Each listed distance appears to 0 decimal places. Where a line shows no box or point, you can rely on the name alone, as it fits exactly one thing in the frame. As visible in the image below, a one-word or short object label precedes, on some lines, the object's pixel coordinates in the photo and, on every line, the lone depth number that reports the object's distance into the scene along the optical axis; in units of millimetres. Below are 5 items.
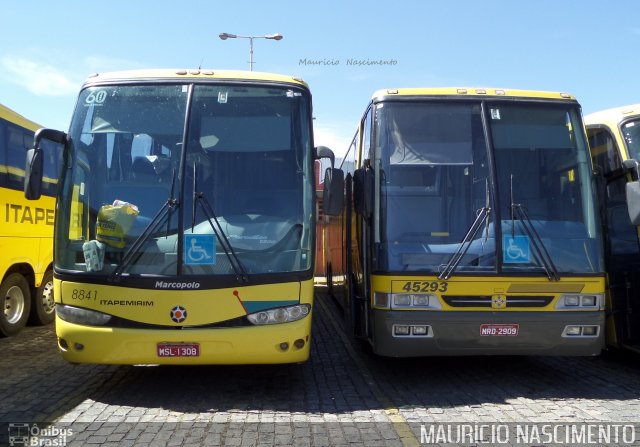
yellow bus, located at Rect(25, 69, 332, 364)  5465
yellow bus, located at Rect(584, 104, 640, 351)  6746
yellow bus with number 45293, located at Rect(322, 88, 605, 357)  5980
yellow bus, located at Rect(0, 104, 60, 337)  8633
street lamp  20341
